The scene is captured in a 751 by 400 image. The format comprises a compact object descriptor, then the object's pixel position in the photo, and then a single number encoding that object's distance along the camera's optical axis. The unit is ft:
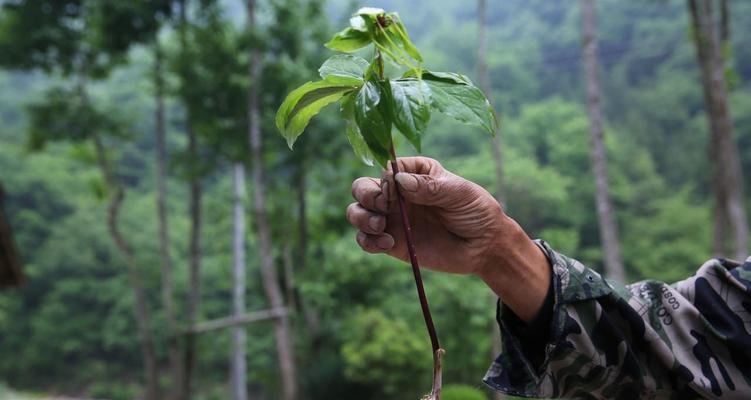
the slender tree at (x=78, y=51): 20.15
